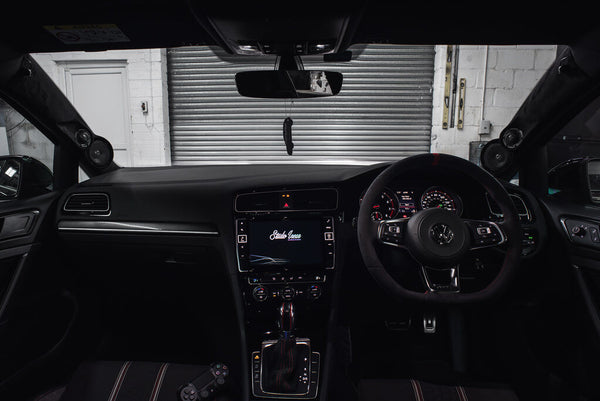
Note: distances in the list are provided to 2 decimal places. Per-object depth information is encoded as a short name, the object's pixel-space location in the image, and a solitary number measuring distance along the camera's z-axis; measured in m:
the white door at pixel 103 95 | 4.14
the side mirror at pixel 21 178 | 1.87
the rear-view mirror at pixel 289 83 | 1.57
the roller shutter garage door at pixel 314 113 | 4.17
